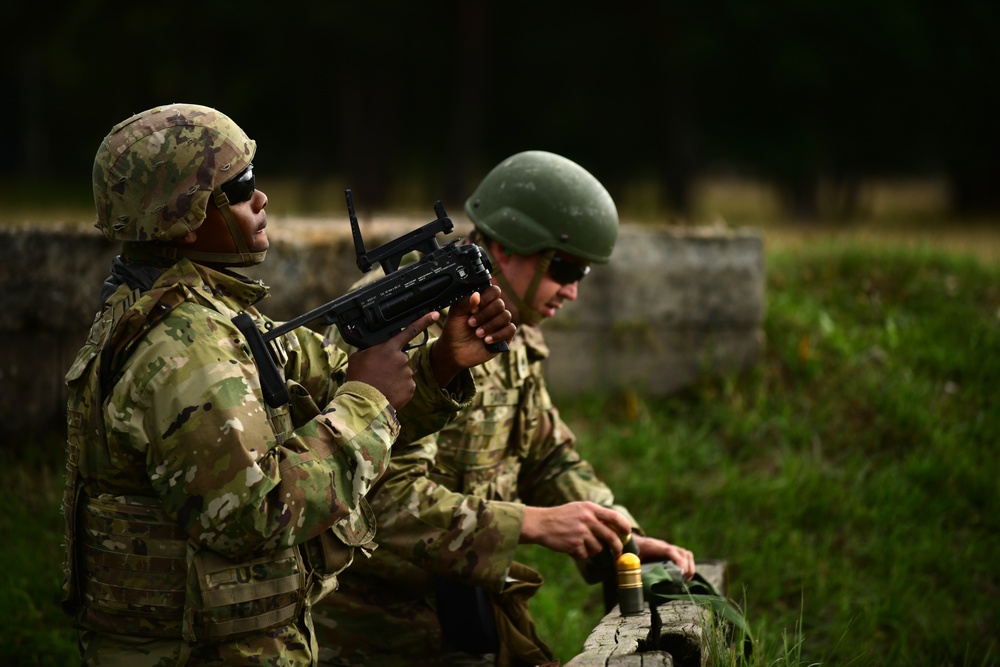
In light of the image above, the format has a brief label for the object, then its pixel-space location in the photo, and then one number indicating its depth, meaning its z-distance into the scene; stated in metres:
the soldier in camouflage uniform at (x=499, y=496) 6.59
